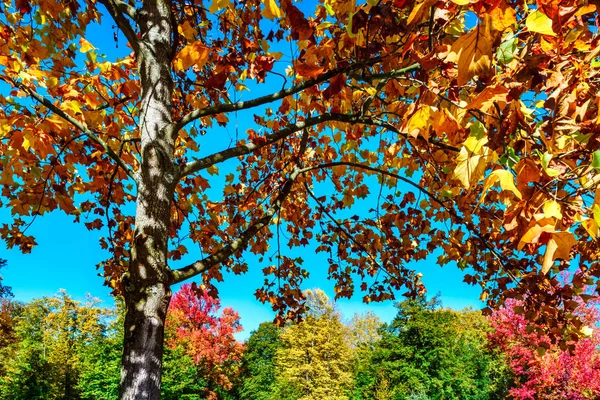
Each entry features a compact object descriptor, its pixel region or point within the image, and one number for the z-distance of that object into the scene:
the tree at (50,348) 22.16
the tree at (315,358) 25.39
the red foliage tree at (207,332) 27.28
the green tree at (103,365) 21.62
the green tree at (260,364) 30.00
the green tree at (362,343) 29.48
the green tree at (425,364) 27.43
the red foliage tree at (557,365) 15.31
